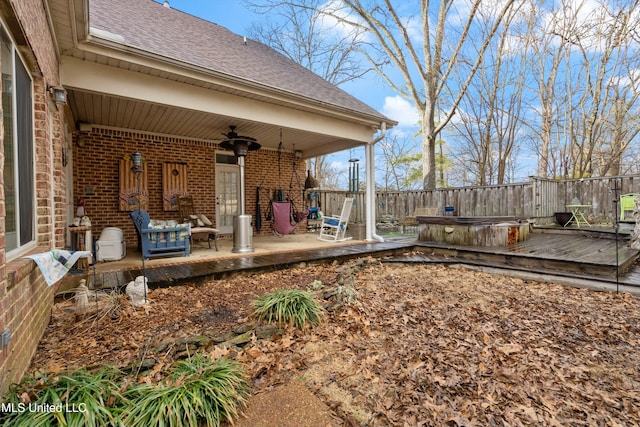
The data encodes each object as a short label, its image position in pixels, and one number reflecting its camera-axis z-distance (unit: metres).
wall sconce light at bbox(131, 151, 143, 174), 5.65
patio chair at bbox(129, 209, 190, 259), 4.60
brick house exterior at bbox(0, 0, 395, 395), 1.94
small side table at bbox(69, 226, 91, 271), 4.03
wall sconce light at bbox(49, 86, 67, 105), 2.94
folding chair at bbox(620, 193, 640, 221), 6.96
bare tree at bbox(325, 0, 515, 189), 10.86
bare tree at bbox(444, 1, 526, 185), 13.08
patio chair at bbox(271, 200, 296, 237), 6.39
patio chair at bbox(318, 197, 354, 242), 6.66
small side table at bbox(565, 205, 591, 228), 7.82
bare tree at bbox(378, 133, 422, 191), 19.39
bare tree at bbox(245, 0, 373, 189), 12.11
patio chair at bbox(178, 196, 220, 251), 6.59
